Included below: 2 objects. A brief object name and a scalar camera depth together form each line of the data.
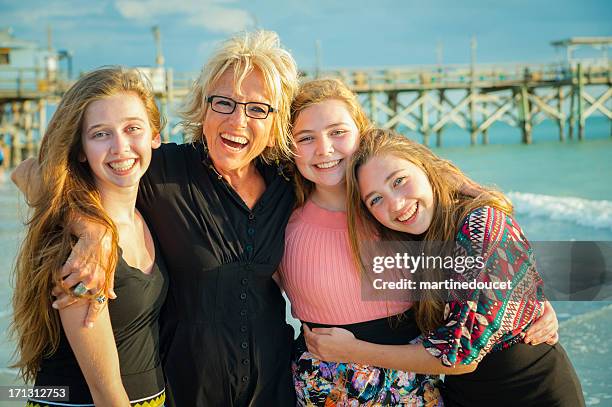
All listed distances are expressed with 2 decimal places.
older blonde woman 2.89
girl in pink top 2.88
